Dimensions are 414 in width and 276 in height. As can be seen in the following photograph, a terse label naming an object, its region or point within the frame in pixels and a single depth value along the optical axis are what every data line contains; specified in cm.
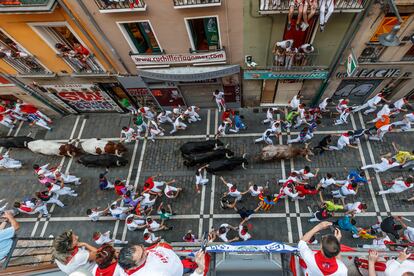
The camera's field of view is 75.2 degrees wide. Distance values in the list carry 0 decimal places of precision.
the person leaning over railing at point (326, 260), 611
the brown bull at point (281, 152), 1642
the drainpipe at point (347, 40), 1224
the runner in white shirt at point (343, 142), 1556
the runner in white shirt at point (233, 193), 1442
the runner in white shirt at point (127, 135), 1804
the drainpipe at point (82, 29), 1290
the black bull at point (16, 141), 1911
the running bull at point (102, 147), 1776
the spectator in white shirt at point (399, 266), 588
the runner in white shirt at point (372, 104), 1666
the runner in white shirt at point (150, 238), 1376
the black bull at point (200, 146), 1711
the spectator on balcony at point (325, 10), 1158
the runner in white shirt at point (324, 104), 1682
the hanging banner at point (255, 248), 695
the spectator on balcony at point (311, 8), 1170
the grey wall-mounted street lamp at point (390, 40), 1116
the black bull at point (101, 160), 1747
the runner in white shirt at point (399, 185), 1324
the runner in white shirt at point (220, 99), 1772
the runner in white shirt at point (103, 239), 1329
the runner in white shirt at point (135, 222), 1467
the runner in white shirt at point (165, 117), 1902
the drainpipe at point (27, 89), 1784
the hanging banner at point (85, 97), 1859
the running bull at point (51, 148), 1814
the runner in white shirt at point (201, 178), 1591
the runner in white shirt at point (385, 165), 1465
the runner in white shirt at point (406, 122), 1586
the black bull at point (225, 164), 1650
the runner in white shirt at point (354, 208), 1310
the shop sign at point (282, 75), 1573
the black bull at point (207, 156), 1672
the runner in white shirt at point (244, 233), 1340
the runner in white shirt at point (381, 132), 1574
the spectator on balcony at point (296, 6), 1179
